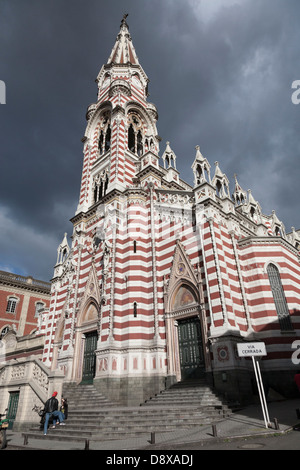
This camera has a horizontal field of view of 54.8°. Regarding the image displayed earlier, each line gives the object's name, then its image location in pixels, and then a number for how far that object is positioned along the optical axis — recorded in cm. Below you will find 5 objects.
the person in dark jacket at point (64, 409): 1439
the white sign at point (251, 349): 1074
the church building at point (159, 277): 1783
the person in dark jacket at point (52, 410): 1270
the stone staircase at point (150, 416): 1129
